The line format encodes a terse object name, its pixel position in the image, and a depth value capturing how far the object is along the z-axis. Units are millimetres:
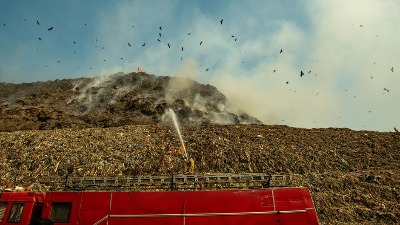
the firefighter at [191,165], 21372
